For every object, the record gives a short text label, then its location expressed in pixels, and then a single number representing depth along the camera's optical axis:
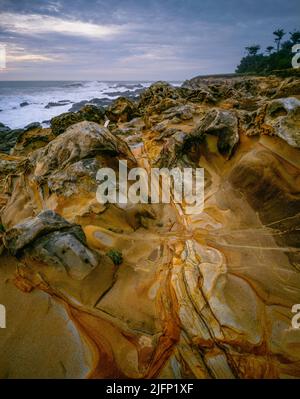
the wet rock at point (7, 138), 13.22
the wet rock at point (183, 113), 8.10
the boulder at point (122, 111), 12.48
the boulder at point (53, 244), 3.44
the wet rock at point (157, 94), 12.75
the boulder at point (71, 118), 10.30
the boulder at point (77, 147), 5.02
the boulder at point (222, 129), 5.21
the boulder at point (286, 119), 4.23
